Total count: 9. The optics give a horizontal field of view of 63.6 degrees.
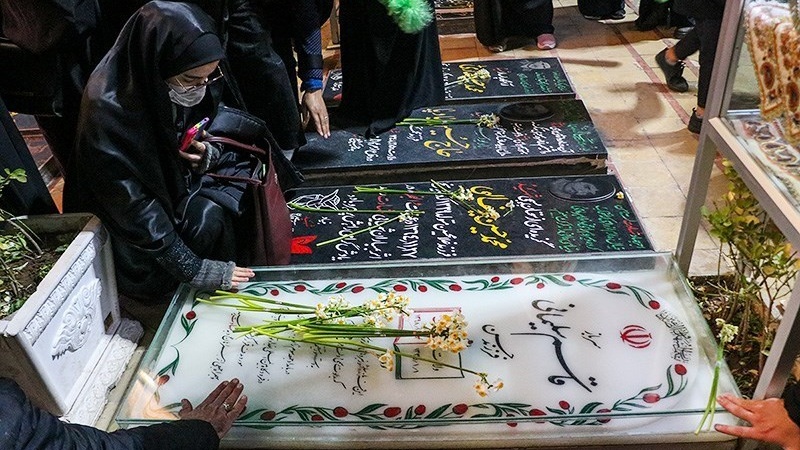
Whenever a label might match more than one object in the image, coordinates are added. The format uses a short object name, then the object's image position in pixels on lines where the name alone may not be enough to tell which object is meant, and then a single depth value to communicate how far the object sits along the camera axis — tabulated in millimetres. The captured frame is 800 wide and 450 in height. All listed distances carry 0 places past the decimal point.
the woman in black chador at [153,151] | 1637
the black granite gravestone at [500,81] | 3453
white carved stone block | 1562
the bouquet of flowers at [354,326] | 1687
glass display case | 1305
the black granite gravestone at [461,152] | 2793
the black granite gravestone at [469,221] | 2293
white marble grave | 1521
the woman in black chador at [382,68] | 2795
